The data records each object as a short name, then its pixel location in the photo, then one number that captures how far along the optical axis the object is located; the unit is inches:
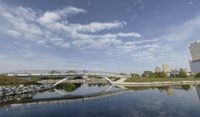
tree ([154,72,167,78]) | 1957.7
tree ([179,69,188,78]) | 2050.9
